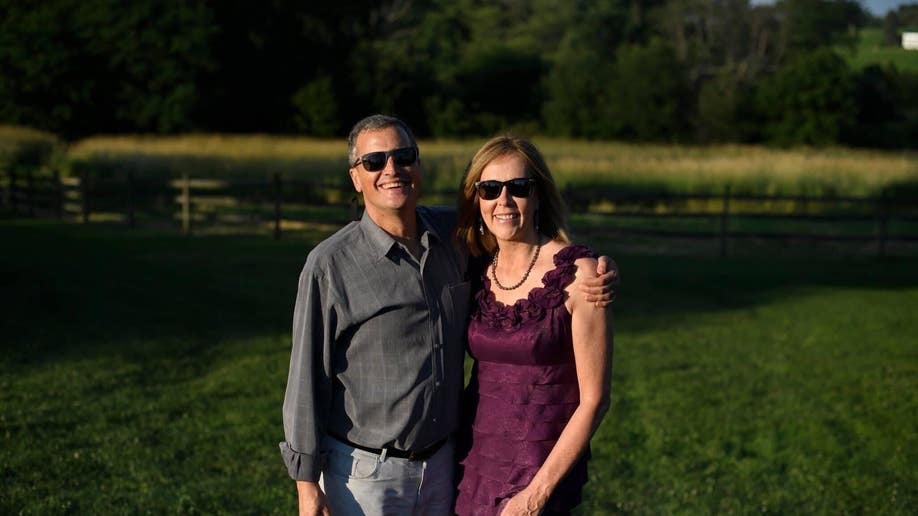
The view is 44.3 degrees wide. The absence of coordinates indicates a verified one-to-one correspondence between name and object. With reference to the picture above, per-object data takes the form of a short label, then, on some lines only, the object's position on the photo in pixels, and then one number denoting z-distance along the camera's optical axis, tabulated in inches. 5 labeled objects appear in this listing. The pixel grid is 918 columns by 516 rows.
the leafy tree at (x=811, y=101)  1546.5
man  120.3
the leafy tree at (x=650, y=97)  1707.7
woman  117.5
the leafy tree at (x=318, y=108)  1683.1
